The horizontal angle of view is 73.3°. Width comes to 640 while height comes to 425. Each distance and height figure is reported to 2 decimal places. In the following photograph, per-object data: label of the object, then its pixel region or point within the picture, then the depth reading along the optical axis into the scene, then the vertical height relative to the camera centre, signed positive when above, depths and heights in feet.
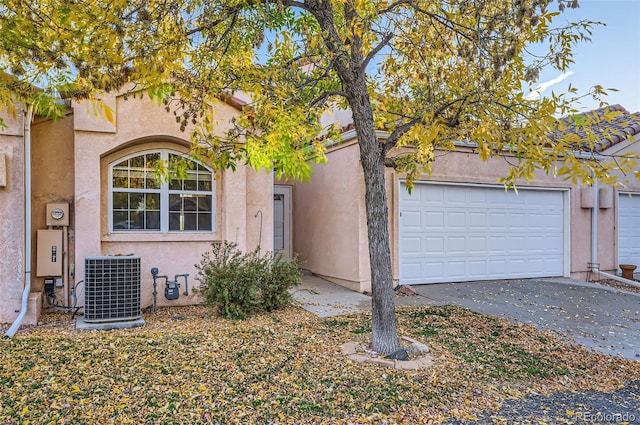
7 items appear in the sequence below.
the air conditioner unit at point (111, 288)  19.11 -3.48
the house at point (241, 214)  21.36 -0.19
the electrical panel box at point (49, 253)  21.16 -2.04
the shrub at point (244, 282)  20.43 -3.48
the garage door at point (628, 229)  35.86 -1.59
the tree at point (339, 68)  12.10 +4.76
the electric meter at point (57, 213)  21.40 -0.09
